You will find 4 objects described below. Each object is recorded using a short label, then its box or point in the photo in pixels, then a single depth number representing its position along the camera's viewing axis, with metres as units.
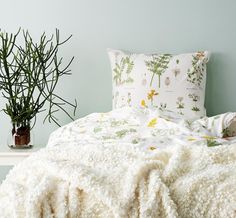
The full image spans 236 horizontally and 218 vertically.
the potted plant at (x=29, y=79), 3.15
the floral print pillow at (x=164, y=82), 3.21
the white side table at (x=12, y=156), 3.09
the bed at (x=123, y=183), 1.51
